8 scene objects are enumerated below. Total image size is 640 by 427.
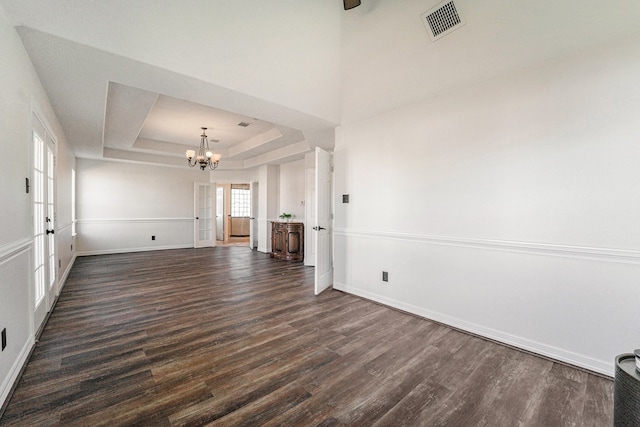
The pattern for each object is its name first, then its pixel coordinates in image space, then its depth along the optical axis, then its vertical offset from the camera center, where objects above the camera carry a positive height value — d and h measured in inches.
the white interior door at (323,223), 158.7 -6.7
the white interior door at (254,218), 337.1 -7.8
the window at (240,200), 457.7 +18.4
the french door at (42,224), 106.8 -5.3
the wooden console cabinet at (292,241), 261.3 -27.5
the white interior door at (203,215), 338.3 -4.3
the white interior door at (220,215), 434.9 -5.4
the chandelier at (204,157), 224.2 +46.3
